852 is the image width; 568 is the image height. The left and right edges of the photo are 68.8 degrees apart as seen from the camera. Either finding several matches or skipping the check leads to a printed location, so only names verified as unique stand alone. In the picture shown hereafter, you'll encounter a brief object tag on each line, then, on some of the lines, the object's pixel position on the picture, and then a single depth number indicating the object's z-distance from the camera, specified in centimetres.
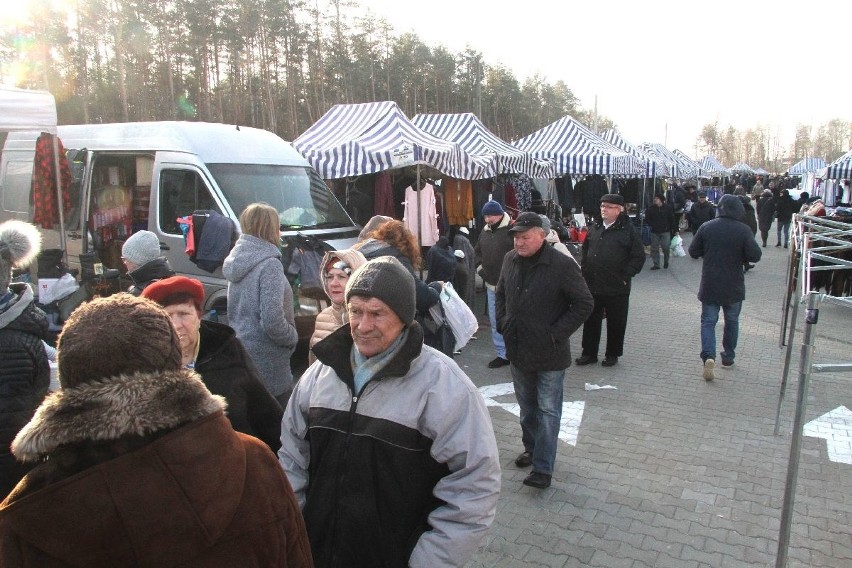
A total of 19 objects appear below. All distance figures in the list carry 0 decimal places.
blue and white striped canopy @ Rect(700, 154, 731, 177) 4470
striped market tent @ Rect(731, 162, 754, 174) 6654
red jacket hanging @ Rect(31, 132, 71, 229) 730
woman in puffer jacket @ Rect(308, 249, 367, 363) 362
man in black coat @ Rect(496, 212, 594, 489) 428
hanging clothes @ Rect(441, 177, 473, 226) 1164
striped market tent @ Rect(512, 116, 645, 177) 1461
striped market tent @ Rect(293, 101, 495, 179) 895
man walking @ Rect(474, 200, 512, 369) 742
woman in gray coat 385
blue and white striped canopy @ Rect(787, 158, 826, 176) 5156
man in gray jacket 203
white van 736
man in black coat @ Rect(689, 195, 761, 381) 670
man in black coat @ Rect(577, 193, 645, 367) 704
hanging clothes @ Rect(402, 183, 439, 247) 1002
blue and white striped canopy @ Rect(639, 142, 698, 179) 2559
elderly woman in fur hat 120
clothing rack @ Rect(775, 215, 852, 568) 317
